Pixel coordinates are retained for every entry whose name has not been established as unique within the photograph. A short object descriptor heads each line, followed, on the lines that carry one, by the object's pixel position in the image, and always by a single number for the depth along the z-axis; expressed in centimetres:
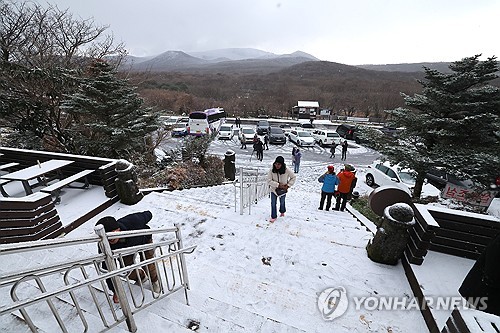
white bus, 2194
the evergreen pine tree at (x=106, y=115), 1042
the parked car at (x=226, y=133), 2267
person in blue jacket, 644
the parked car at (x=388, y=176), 1030
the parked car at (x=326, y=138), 2070
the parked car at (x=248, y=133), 2047
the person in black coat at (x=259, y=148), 1627
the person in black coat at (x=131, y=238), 272
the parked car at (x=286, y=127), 2720
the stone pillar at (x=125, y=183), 607
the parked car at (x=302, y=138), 2086
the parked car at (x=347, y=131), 2414
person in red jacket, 652
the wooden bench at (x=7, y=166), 633
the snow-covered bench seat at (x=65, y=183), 485
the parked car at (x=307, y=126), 2916
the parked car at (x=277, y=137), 2181
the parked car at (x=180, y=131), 2463
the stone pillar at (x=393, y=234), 388
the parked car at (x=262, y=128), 2438
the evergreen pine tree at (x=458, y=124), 810
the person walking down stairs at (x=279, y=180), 532
